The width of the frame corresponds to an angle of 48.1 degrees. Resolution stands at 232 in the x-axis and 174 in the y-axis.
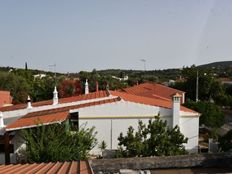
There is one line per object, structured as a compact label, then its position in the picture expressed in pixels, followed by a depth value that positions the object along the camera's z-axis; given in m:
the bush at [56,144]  8.62
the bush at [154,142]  9.76
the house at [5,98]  26.42
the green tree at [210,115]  20.76
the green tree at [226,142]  13.66
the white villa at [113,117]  13.13
